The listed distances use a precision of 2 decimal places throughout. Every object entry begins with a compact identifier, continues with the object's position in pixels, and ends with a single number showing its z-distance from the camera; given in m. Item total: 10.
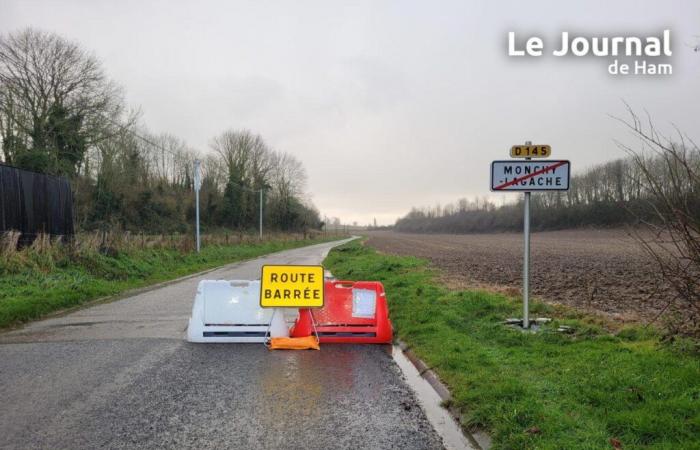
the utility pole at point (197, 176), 31.43
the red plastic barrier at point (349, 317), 8.14
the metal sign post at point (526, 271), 7.85
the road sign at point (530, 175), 7.89
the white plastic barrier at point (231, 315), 8.06
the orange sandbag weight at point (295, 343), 7.60
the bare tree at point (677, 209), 5.52
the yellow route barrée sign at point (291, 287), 8.14
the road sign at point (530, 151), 7.91
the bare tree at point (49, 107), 31.25
